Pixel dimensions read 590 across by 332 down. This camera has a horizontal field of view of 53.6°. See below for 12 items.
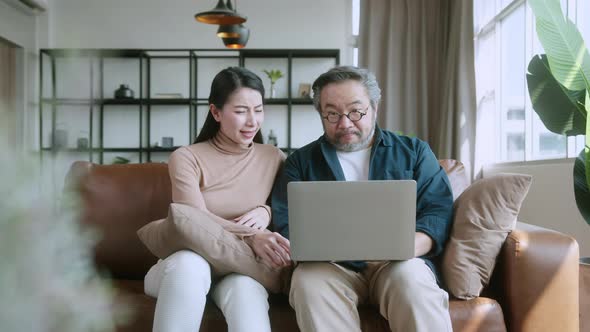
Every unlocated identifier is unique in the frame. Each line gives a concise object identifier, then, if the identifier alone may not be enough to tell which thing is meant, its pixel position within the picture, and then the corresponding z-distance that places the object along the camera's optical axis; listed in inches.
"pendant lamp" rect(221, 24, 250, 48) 177.0
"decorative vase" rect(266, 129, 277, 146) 233.0
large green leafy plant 80.6
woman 63.2
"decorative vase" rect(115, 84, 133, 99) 229.5
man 61.4
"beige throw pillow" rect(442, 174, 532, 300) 65.9
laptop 58.2
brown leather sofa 63.8
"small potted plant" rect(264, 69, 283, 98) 228.2
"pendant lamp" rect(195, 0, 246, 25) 151.3
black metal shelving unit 230.4
